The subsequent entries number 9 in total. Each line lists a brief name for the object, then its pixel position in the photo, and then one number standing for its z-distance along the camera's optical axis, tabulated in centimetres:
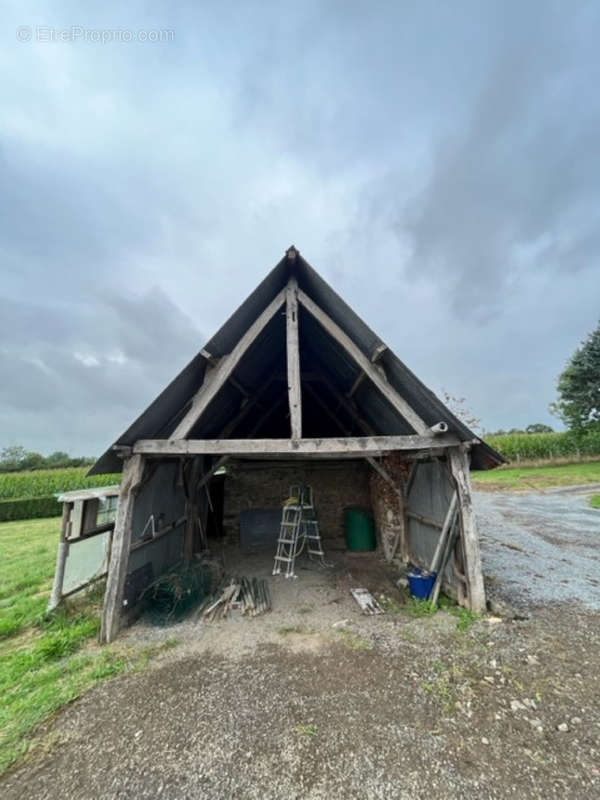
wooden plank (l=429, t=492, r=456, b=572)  470
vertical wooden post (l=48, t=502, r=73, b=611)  452
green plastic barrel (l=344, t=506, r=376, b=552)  810
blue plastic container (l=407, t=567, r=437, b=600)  481
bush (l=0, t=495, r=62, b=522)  1659
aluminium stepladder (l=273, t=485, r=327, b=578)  656
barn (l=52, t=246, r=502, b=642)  434
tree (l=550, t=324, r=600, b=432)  2233
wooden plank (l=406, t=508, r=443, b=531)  524
